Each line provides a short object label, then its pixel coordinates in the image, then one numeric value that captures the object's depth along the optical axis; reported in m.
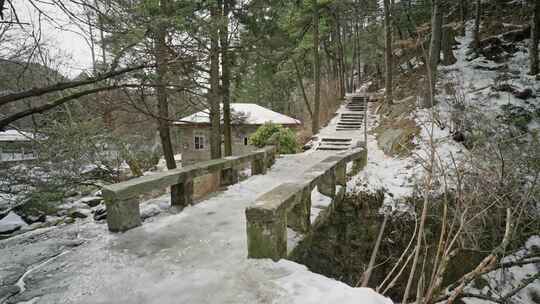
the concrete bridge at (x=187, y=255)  2.49
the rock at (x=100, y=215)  6.11
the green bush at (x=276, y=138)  12.19
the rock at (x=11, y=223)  6.86
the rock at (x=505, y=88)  9.29
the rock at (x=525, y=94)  8.96
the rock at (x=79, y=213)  7.81
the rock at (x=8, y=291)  2.62
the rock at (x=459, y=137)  7.68
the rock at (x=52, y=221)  7.41
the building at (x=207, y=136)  20.66
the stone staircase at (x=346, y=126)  12.62
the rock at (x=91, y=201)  9.13
